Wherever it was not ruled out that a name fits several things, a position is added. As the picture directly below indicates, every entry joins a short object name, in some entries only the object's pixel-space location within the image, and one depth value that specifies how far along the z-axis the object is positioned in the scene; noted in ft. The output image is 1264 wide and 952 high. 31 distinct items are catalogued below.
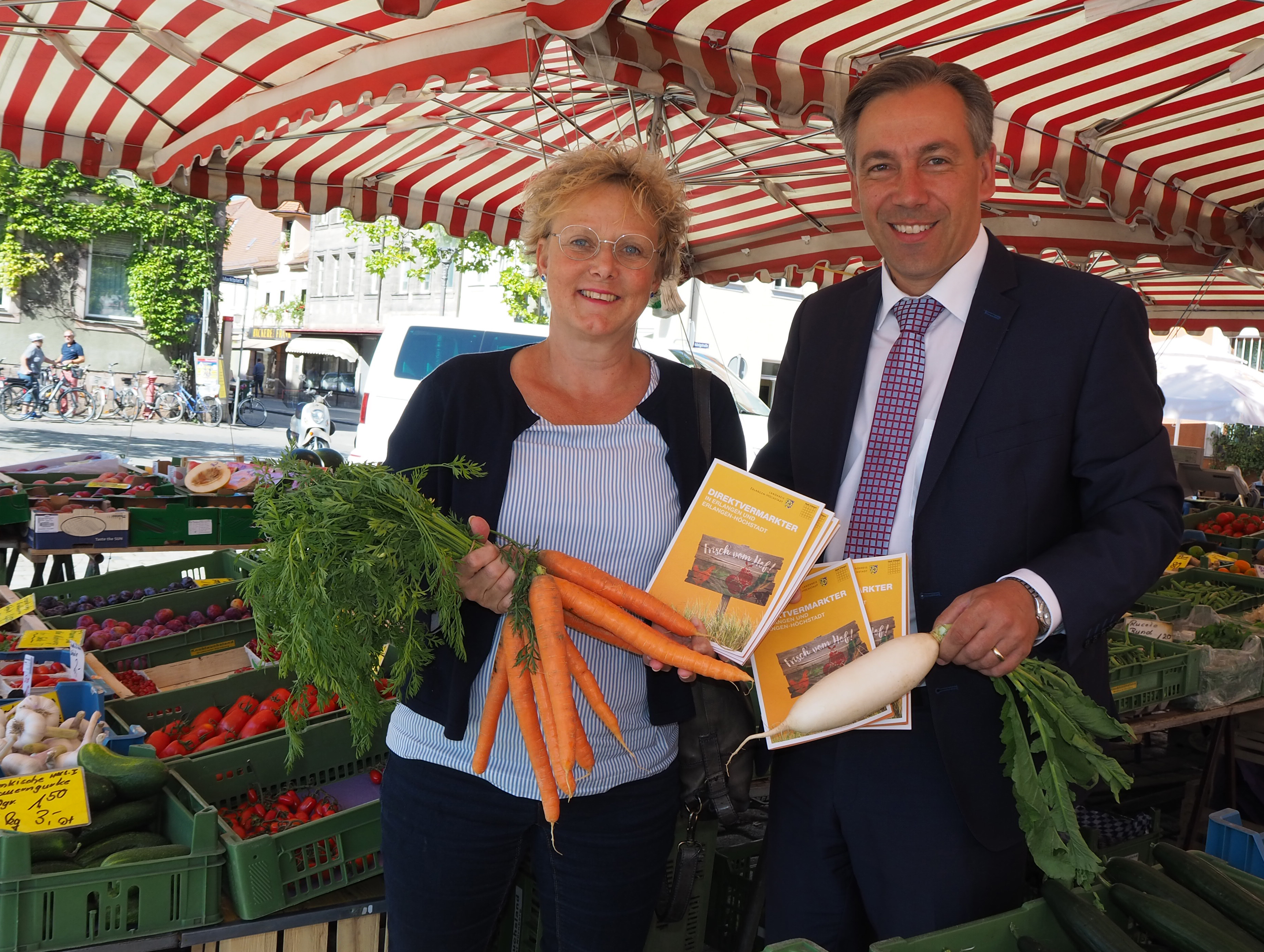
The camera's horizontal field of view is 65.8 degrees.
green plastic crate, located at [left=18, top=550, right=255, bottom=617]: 14.76
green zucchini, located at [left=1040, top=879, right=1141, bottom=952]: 4.91
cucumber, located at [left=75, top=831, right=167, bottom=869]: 7.38
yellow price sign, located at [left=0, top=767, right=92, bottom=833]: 7.41
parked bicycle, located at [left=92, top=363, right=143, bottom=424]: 72.43
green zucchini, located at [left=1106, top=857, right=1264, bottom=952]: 5.29
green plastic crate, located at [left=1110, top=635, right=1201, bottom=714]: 11.27
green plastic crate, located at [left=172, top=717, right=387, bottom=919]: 7.43
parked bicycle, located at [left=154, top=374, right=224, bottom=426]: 75.31
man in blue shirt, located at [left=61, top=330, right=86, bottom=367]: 68.33
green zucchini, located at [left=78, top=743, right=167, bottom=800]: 8.04
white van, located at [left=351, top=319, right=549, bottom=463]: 31.17
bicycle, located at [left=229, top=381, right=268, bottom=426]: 81.76
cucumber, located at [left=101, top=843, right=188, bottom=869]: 7.22
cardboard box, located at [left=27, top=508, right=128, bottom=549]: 17.11
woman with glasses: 6.37
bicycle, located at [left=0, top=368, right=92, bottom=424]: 64.18
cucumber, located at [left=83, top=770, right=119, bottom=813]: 7.87
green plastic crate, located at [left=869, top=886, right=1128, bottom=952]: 4.76
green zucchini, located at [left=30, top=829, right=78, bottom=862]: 7.22
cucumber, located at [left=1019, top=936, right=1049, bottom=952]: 4.98
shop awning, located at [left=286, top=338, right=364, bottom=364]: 89.45
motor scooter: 44.55
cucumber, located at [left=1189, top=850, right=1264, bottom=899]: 5.88
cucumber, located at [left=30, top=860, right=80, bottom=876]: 7.03
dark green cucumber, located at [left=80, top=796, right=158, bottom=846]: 7.67
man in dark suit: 5.73
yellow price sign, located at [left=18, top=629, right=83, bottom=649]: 11.19
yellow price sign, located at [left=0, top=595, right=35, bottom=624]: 11.86
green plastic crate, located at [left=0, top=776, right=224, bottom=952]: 6.75
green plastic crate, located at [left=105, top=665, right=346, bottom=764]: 10.22
